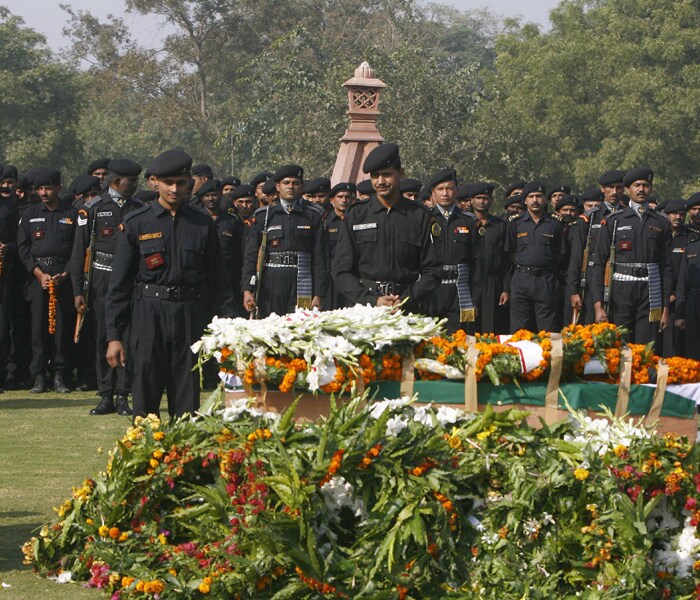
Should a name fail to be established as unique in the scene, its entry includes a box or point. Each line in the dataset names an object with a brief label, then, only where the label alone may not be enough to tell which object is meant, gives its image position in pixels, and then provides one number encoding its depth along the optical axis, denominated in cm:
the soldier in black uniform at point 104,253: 1384
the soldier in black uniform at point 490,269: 1759
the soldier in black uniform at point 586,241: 1662
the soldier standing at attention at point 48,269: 1574
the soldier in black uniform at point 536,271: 1712
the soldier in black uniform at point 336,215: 1711
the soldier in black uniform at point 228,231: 1684
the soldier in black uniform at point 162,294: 963
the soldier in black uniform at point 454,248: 1484
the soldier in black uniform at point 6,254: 1625
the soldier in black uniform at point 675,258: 1670
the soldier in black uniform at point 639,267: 1469
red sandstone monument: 2577
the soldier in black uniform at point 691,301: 1714
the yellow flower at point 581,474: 660
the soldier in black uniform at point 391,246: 997
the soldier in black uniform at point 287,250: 1524
